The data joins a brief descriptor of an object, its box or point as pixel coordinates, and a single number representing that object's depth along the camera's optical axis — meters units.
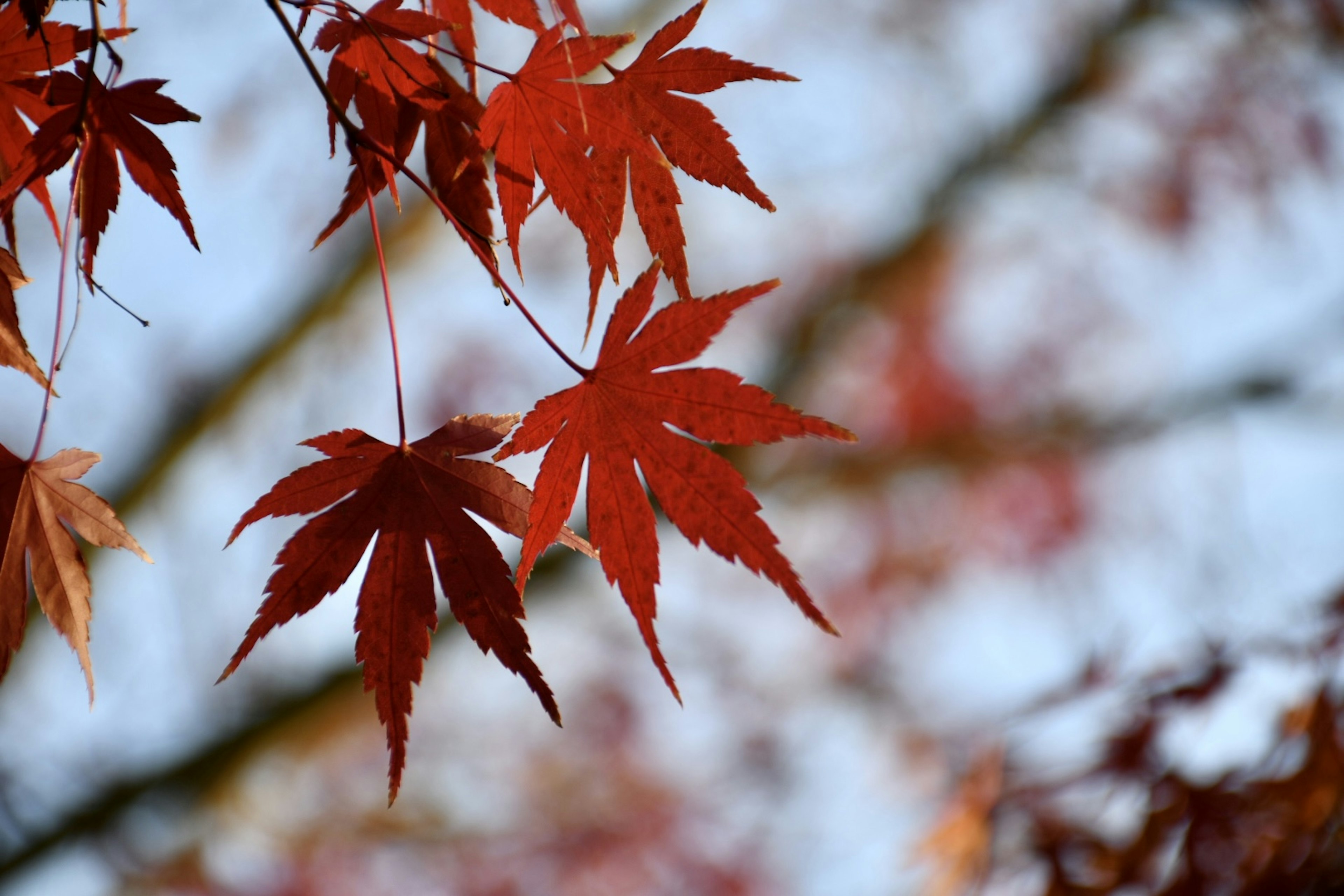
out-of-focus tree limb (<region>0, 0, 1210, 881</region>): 7.11
